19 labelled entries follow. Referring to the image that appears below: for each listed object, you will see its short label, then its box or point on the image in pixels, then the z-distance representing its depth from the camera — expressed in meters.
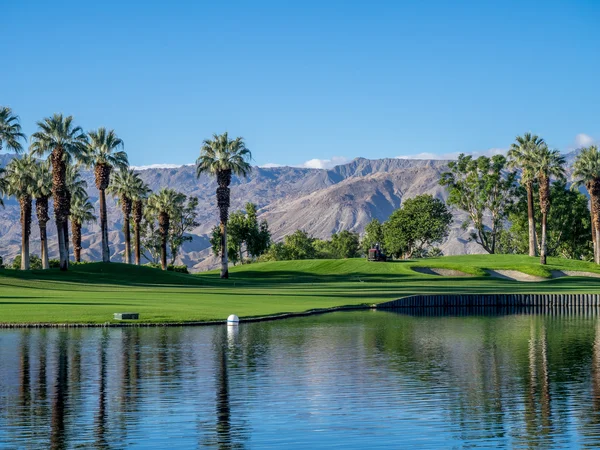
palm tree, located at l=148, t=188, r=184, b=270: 140.26
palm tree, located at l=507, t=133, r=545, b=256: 133.88
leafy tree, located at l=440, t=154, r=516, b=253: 156.50
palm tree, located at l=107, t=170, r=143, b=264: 128.25
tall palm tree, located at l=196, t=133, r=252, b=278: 113.75
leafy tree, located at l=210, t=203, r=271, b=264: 172.25
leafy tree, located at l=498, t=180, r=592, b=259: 161.38
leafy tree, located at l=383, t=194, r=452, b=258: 170.50
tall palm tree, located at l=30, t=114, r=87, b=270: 98.81
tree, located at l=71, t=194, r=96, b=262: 138.12
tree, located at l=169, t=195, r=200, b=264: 173.00
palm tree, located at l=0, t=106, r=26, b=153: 97.81
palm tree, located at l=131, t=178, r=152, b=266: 130.25
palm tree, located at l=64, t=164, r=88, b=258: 119.68
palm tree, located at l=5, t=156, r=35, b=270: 111.00
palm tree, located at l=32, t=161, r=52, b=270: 112.62
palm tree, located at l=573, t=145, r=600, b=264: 133.88
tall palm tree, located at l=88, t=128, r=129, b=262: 109.44
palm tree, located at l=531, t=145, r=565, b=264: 131.25
